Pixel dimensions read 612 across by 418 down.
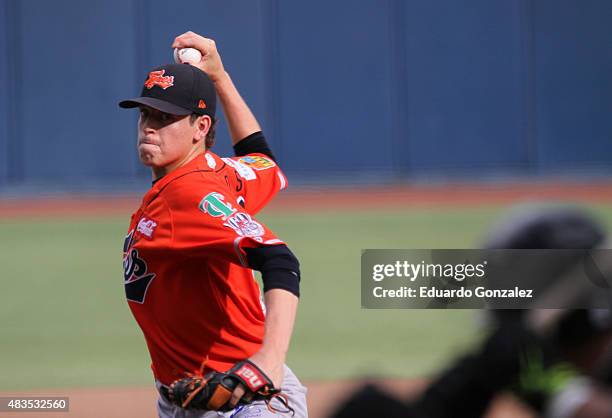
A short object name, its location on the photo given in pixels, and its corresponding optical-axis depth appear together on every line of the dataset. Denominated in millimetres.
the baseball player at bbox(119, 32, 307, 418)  21038
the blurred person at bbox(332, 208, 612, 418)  13903
